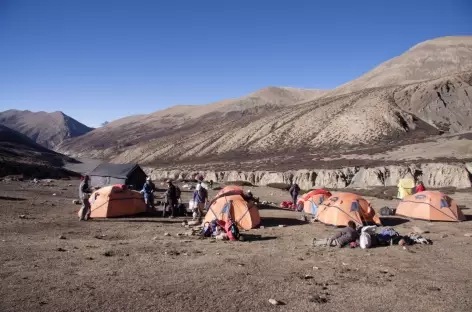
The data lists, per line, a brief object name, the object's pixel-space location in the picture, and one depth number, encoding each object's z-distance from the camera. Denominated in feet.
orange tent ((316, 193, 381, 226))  52.34
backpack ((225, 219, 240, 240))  42.98
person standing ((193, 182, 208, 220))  57.77
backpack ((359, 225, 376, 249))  39.42
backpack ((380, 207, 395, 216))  64.44
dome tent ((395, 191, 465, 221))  58.29
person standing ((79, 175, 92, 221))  52.16
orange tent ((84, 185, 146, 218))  57.62
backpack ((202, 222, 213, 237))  44.73
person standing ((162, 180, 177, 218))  58.85
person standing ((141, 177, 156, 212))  63.52
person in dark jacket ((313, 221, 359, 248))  40.04
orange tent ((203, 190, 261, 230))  49.57
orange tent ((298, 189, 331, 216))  68.97
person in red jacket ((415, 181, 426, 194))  65.51
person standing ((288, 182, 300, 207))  78.02
